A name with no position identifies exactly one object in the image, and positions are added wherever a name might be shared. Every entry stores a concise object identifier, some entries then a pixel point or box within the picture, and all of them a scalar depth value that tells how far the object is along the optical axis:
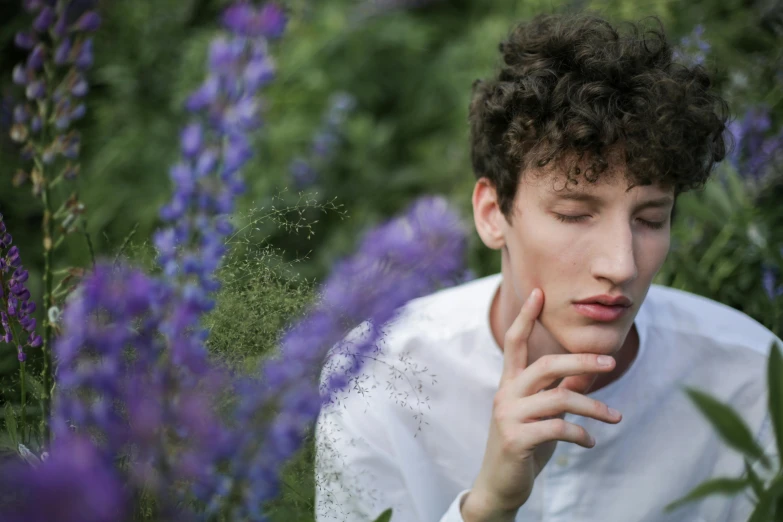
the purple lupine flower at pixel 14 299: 1.16
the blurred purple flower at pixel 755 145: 1.89
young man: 1.35
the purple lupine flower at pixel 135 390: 0.97
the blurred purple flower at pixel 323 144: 2.62
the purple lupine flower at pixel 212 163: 1.15
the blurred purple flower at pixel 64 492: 0.65
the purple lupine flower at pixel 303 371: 1.08
